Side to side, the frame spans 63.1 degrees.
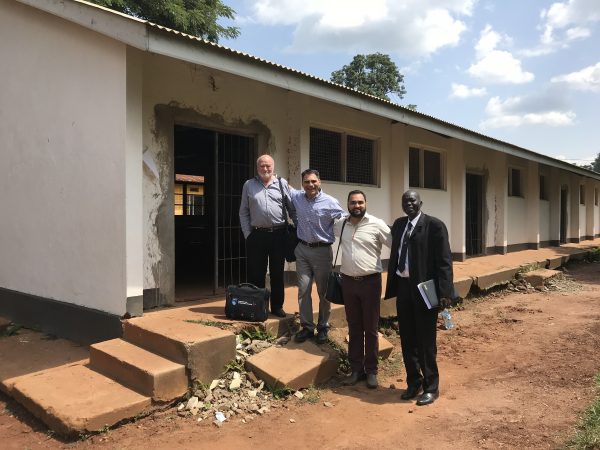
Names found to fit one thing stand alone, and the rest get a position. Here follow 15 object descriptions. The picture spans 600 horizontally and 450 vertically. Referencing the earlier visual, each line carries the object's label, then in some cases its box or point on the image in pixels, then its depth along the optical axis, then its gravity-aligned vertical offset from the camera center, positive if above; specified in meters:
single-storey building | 5.31 +1.05
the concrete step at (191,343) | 4.43 -1.16
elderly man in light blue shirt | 5.24 +0.02
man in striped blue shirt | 4.84 -0.15
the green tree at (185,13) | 14.98 +6.64
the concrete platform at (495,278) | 9.56 -1.16
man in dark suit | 4.30 -0.54
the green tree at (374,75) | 42.69 +12.91
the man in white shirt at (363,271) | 4.54 -0.46
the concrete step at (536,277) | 10.88 -1.25
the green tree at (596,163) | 80.03 +9.78
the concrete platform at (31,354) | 5.18 -1.55
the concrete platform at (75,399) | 3.85 -1.51
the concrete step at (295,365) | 4.54 -1.39
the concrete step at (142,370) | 4.22 -1.35
